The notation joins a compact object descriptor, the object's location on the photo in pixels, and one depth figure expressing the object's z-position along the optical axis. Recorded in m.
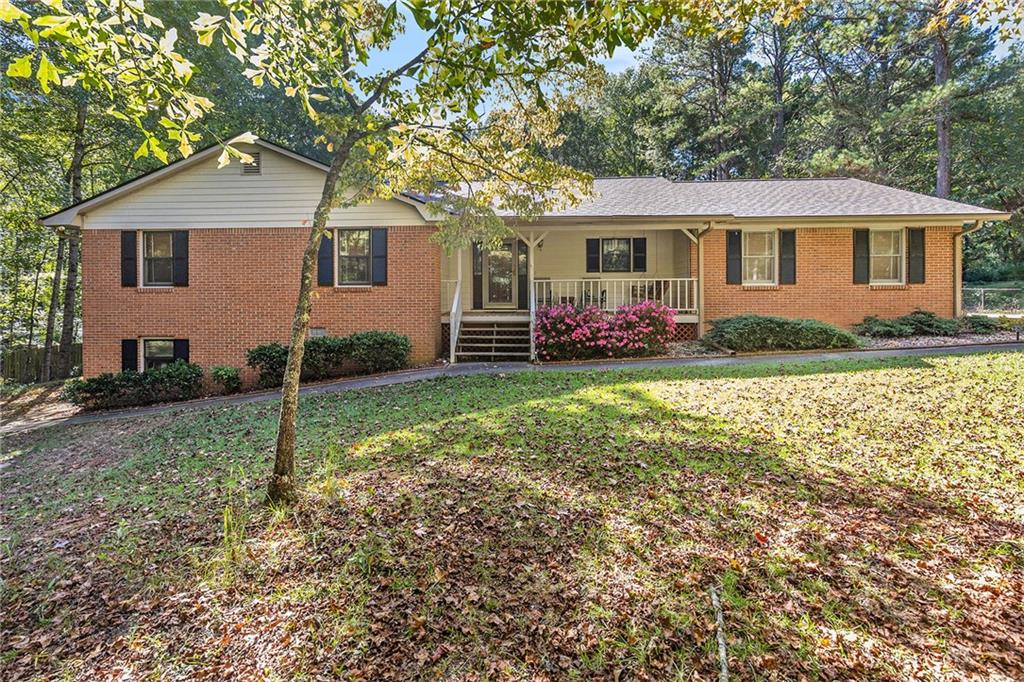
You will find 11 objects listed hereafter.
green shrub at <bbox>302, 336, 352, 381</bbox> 11.16
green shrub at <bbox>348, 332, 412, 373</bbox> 11.39
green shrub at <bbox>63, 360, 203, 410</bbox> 10.92
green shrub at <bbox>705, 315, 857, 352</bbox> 11.65
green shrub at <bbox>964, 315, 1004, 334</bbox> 13.26
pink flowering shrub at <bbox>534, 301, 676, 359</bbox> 11.36
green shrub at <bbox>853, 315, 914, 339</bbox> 12.92
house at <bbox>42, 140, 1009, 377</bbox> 12.12
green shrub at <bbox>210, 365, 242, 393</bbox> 11.39
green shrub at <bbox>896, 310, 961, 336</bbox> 12.94
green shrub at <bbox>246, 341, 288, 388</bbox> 11.21
